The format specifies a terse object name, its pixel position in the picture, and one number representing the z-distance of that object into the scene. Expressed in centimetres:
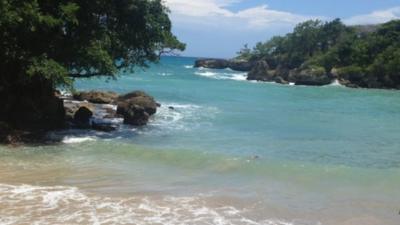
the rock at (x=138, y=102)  2908
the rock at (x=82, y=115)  2580
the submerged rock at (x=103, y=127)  2421
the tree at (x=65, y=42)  1984
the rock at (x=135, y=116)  2680
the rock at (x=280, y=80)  8382
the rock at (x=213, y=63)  13850
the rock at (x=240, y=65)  13062
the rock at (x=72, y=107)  2638
